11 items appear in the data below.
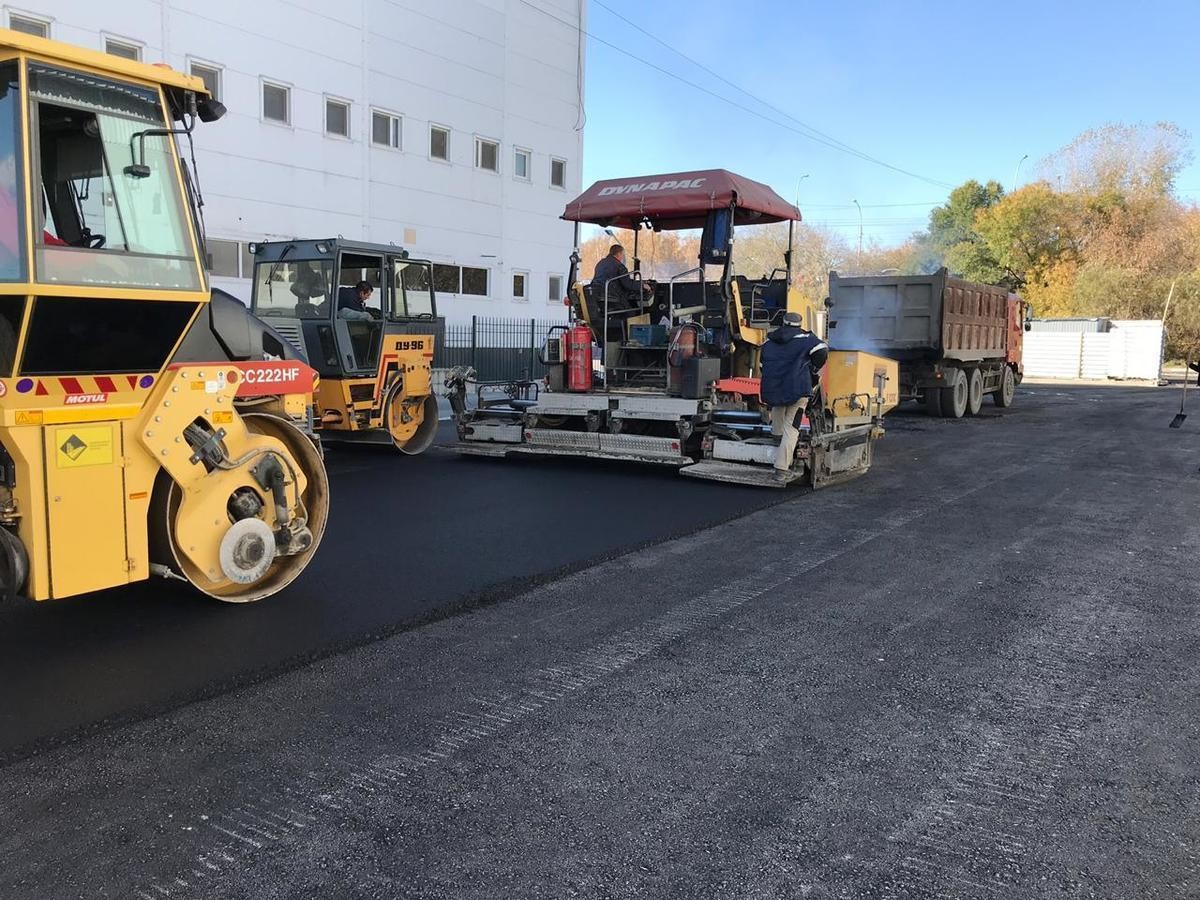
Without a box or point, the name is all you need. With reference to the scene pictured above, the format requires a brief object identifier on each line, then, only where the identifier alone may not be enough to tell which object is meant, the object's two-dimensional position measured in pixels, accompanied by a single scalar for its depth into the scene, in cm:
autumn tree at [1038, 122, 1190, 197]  4547
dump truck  1711
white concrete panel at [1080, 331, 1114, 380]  3366
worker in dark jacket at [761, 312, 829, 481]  888
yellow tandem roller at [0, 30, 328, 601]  386
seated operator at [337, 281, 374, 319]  1068
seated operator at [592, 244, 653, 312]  1070
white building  1722
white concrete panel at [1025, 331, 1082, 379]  3441
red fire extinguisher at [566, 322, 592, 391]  1051
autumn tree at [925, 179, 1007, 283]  4397
